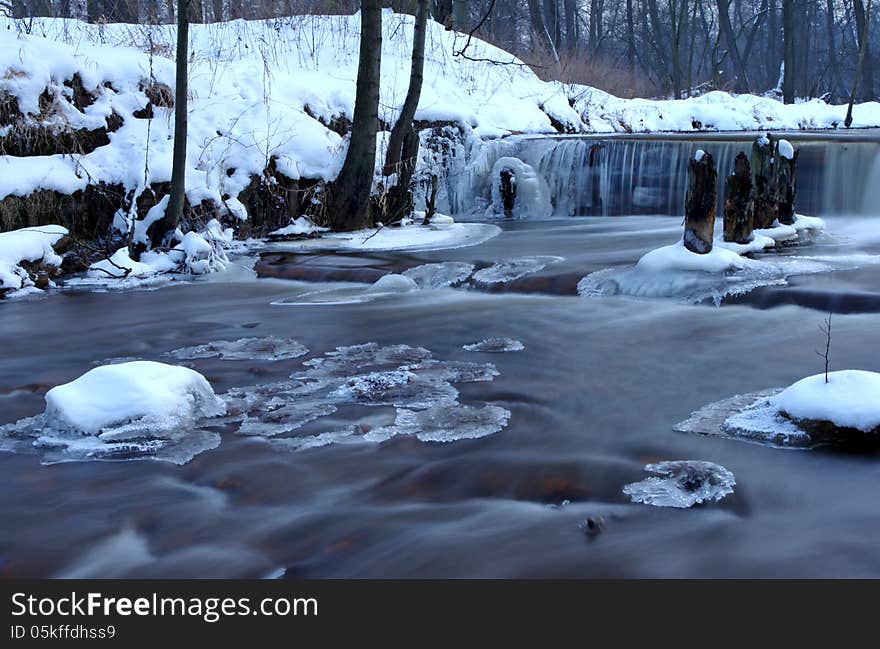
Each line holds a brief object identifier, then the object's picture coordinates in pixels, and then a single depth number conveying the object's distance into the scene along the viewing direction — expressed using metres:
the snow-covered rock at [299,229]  10.55
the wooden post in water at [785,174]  8.11
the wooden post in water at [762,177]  7.97
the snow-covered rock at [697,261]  6.84
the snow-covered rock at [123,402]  3.92
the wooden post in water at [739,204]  7.55
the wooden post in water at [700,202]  6.74
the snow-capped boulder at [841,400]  3.61
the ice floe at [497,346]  5.57
